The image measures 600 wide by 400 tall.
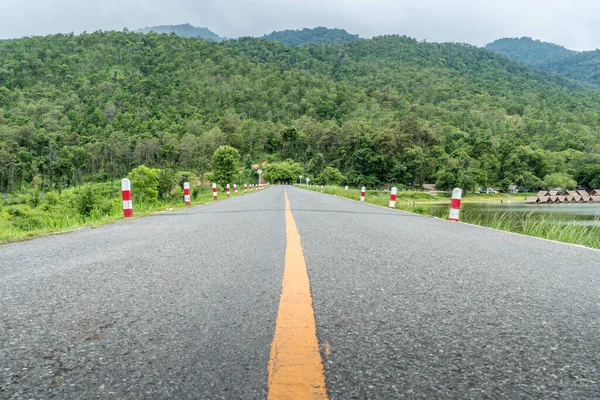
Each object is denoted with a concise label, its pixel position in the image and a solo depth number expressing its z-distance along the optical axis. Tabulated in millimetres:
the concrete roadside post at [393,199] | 13312
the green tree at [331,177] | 84688
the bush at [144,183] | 42844
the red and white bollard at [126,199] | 8380
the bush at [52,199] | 48294
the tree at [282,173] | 96750
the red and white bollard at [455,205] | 9047
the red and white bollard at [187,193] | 13203
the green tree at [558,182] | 79500
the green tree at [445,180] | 71750
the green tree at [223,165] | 57719
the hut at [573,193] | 73500
